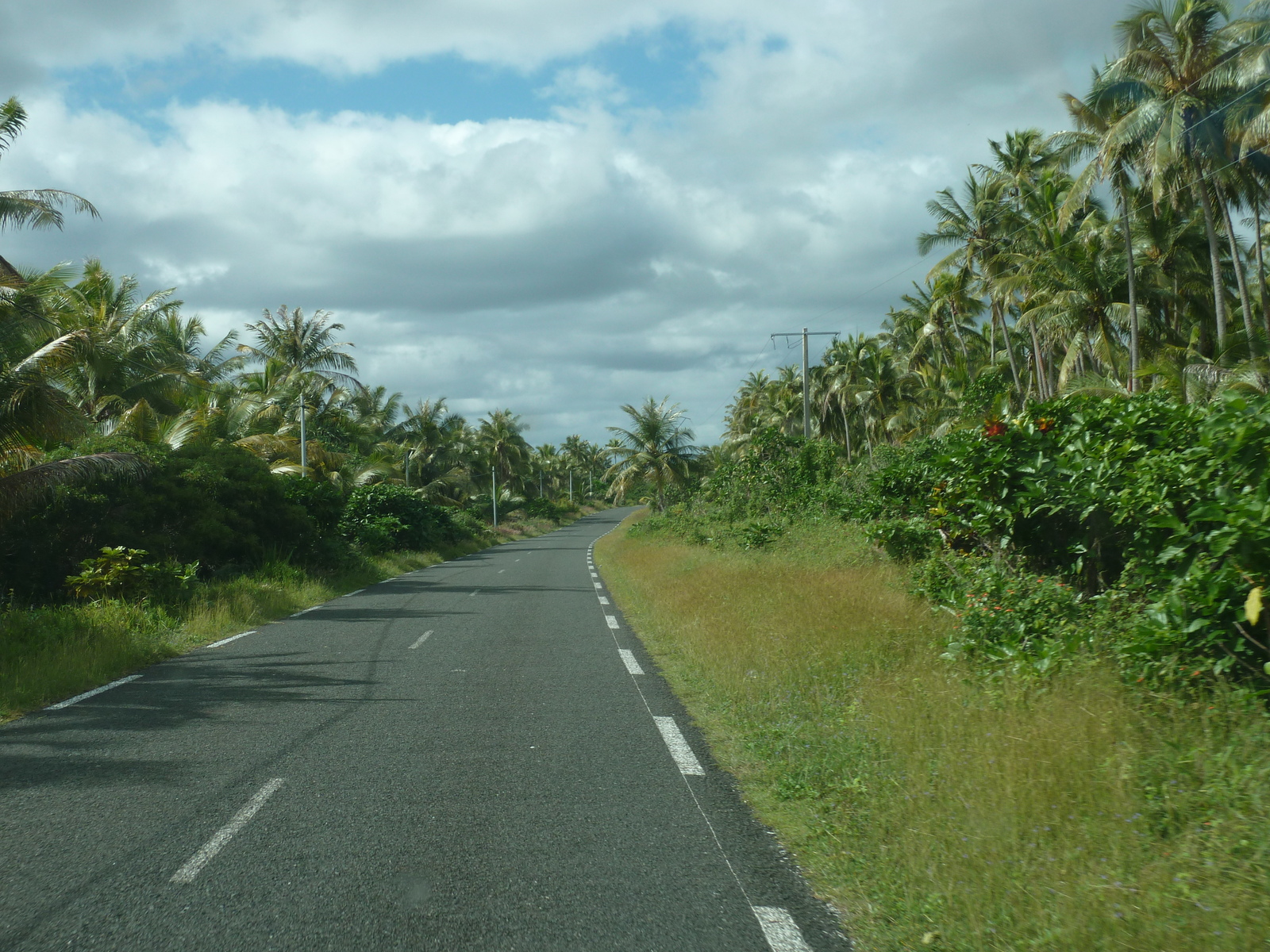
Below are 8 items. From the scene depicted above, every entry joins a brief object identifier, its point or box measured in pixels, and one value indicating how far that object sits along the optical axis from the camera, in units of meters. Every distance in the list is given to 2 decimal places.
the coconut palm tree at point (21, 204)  14.27
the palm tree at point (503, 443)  75.62
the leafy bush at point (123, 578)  14.53
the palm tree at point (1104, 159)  26.62
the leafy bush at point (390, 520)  32.78
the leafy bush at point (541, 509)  88.81
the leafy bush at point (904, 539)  13.82
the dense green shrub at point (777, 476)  28.20
